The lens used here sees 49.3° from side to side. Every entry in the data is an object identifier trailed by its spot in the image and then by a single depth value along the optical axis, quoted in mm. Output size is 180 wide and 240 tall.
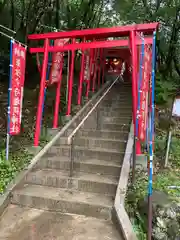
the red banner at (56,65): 5851
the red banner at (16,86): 4764
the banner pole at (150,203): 2951
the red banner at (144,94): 4031
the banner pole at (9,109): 4630
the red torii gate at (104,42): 4642
